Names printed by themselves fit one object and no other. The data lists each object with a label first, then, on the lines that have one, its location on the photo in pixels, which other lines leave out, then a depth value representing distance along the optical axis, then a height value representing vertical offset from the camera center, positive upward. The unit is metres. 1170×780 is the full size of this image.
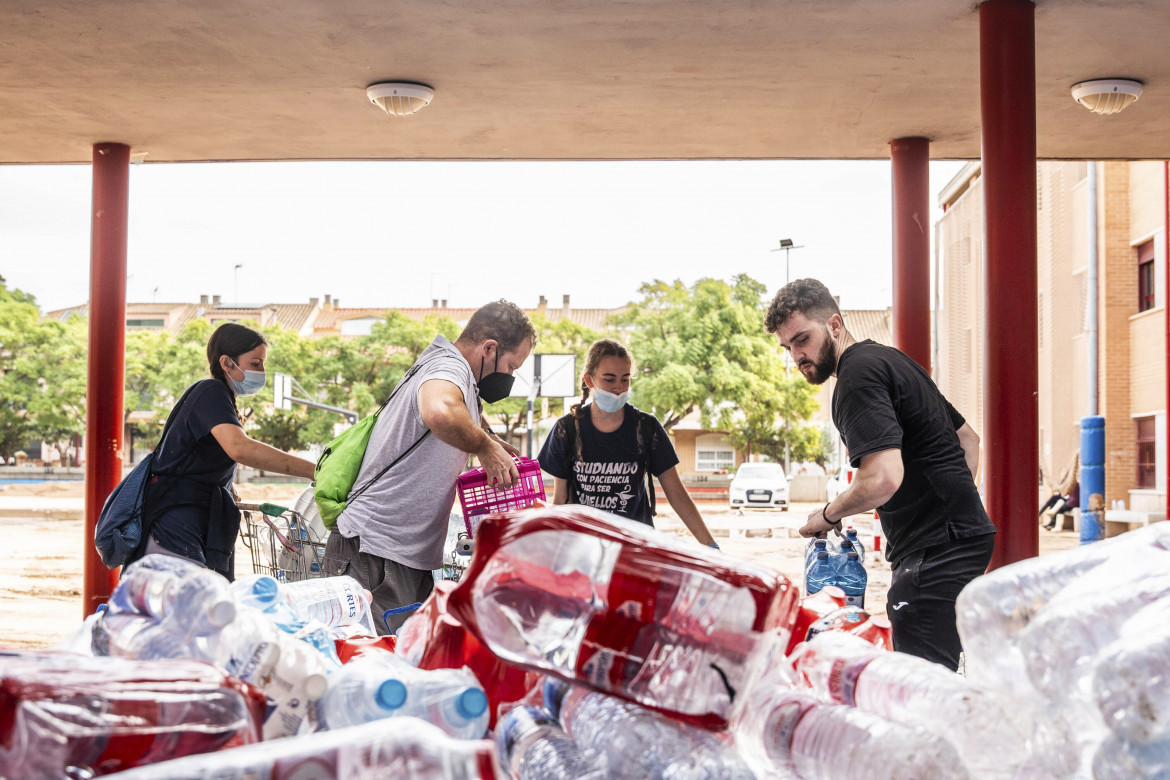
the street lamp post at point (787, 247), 41.25 +6.91
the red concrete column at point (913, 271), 7.48 +1.06
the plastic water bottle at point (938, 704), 1.41 -0.44
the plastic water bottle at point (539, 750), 1.43 -0.50
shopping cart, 5.12 -0.68
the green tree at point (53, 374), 44.94 +1.72
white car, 32.25 -2.52
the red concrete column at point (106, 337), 7.68 +0.59
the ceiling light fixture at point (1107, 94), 6.51 +2.09
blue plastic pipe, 21.09 -0.95
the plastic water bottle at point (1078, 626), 1.42 -0.31
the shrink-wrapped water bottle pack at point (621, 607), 1.48 -0.30
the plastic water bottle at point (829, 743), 1.36 -0.48
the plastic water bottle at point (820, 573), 3.81 -0.62
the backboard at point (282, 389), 27.18 +0.66
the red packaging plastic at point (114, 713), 1.19 -0.38
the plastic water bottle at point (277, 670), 1.49 -0.39
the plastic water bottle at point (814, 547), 3.85 -0.52
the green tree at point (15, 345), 44.78 +3.02
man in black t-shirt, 3.15 -0.28
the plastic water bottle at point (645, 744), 1.38 -0.47
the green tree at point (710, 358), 38.31 +2.13
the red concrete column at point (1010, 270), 5.29 +0.76
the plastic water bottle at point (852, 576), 3.67 -0.62
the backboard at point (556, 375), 29.39 +1.15
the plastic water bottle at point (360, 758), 1.14 -0.40
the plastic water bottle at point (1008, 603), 1.57 -0.31
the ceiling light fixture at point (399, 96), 6.64 +2.11
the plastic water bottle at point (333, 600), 2.75 -0.53
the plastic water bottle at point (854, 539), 3.91 -0.49
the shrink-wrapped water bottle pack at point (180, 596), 1.56 -0.30
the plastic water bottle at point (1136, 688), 1.29 -0.36
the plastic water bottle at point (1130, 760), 1.27 -0.44
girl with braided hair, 5.00 -0.20
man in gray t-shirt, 3.71 -0.33
